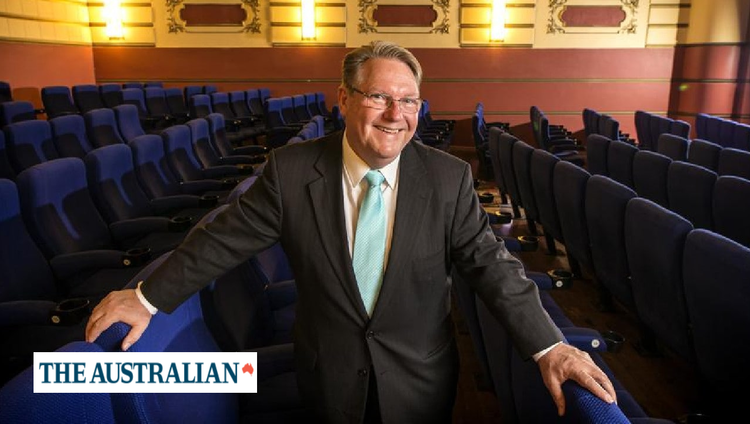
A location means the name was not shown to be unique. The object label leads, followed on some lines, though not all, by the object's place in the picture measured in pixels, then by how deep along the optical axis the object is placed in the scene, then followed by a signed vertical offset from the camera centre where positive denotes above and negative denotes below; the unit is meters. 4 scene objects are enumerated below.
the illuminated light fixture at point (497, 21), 6.76 +0.69
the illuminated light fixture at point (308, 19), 6.89 +0.72
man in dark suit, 0.96 -0.29
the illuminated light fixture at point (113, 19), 7.15 +0.73
